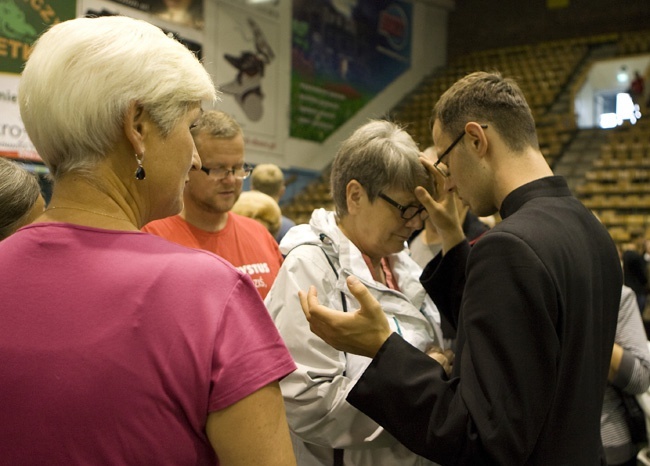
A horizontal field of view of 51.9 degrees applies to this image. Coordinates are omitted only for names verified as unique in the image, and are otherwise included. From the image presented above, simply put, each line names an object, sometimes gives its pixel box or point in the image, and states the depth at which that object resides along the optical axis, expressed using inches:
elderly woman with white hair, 34.5
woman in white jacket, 62.2
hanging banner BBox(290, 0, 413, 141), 471.2
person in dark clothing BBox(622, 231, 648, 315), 275.3
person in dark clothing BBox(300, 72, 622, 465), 49.6
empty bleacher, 402.3
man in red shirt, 97.5
